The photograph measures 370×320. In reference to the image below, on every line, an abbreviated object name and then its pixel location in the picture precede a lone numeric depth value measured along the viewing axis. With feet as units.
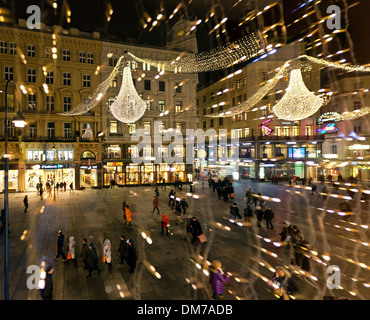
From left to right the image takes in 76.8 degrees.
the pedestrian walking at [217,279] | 22.35
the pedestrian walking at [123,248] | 31.44
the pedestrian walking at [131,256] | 29.17
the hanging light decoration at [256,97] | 48.17
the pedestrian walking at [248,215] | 47.30
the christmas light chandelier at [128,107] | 45.13
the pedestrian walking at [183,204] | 55.57
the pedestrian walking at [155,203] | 58.85
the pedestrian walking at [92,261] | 28.48
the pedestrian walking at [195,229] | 39.29
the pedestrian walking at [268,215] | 45.27
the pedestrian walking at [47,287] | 22.90
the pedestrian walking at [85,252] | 29.21
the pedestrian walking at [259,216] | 47.62
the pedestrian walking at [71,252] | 32.50
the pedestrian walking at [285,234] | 35.87
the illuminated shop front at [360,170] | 119.44
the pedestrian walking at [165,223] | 43.34
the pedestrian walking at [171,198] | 65.87
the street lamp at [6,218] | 21.93
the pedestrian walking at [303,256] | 28.35
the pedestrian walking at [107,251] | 30.32
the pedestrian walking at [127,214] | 47.83
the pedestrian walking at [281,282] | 21.67
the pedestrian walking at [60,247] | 33.23
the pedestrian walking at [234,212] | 48.96
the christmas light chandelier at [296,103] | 38.70
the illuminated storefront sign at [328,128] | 112.88
